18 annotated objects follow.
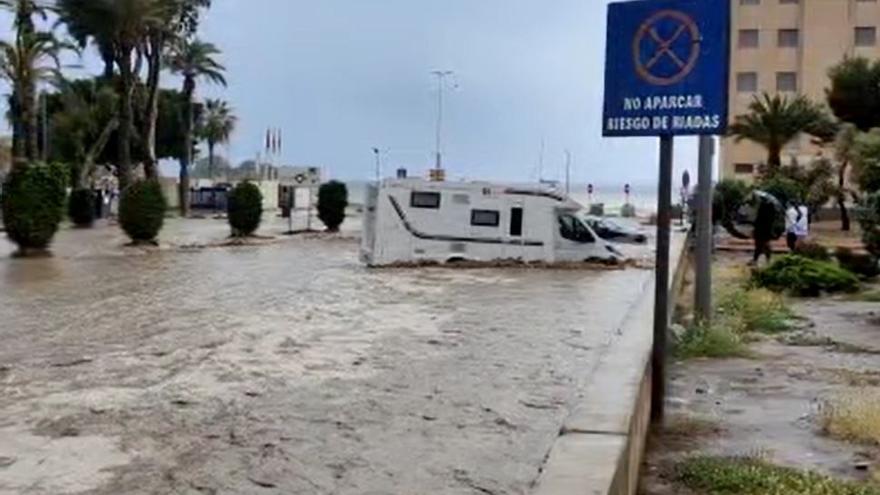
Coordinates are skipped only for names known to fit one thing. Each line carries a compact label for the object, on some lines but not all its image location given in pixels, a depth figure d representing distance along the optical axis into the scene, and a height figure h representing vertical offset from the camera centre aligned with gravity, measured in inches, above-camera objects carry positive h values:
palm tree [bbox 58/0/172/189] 1749.5 +236.6
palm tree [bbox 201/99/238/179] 3924.7 +212.1
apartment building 3149.6 +414.7
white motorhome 1190.9 -33.1
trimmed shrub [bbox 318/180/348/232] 1964.8 -26.7
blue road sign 285.4 +31.2
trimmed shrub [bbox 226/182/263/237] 1640.0 -32.1
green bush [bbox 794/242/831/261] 974.1 -43.6
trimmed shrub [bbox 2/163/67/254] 1165.7 -22.2
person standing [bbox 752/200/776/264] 1132.5 -30.0
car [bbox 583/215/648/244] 1614.9 -52.5
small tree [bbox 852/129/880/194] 676.1 +21.4
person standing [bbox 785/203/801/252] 1151.0 -26.9
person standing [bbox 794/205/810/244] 1159.0 -26.9
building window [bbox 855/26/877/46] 3152.1 +437.5
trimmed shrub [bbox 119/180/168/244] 1414.9 -35.5
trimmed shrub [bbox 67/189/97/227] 1921.8 -44.5
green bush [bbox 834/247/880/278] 940.0 -50.3
